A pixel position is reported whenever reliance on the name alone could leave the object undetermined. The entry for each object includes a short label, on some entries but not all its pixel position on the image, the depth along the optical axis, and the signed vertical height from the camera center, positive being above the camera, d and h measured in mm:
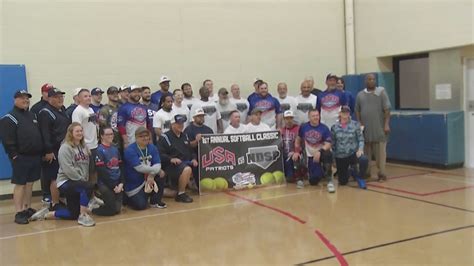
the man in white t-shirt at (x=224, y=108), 7850 -186
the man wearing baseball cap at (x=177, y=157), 6605 -847
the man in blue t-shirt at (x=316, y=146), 7199 -857
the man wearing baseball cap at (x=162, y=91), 7605 +163
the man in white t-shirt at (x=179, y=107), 7172 -113
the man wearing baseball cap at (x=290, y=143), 7480 -822
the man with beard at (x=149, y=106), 7186 -77
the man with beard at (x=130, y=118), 6746 -238
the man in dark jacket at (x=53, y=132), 5914 -343
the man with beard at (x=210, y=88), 7918 +180
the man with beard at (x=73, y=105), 6862 +3
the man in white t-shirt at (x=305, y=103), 7973 -169
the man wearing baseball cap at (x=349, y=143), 7117 -823
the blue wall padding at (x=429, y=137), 8484 -969
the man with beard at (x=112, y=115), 6805 -173
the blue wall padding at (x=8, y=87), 7242 +344
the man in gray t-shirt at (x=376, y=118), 7625 -485
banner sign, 7121 -1038
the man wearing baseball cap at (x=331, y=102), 7750 -172
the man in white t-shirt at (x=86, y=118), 6293 -187
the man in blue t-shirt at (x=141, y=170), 6082 -920
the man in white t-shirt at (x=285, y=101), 8281 -116
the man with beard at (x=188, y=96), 7677 +60
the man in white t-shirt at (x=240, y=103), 8156 -110
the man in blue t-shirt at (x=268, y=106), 8000 -196
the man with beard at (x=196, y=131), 7047 -501
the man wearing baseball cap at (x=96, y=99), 7309 +85
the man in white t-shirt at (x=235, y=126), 7344 -476
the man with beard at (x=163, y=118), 6926 -264
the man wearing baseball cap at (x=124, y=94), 7359 +139
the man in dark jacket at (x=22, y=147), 5578 -488
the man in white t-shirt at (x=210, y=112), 7617 -234
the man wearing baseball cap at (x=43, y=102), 6035 +57
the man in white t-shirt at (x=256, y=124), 7531 -478
